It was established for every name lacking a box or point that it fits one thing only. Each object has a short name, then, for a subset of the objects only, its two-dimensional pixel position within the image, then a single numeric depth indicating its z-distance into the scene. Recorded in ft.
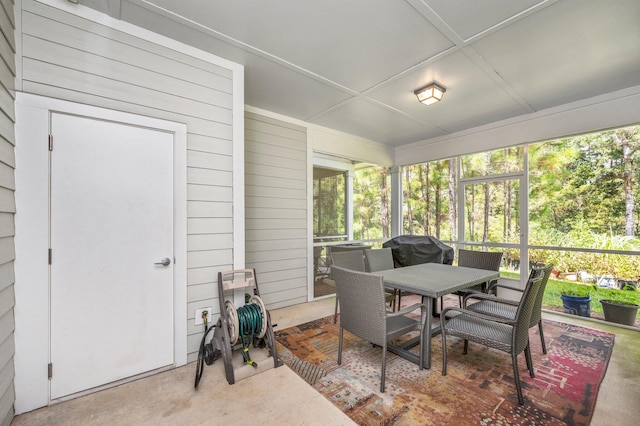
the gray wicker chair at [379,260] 11.58
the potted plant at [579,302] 12.07
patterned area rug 5.83
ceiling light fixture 10.02
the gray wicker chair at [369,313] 6.73
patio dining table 7.55
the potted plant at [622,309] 10.80
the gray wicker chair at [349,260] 10.96
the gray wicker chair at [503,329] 6.20
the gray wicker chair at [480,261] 10.75
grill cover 14.03
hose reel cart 7.17
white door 6.24
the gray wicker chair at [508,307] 7.22
